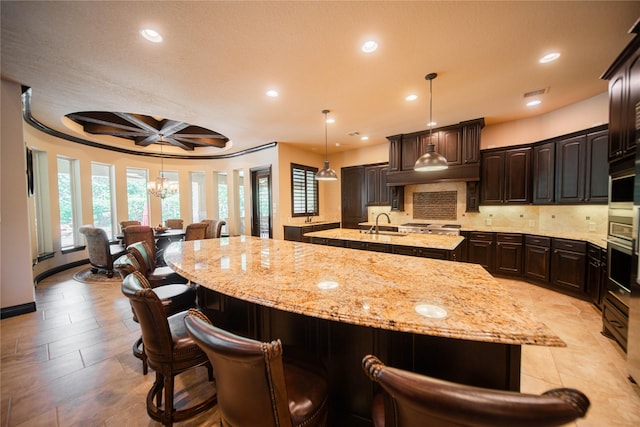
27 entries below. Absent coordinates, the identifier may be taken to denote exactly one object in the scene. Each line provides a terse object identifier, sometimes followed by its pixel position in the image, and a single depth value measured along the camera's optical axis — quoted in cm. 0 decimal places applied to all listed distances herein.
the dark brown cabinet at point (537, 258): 370
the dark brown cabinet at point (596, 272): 287
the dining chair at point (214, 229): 562
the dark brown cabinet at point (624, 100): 206
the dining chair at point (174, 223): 672
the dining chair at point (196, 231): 496
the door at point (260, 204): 613
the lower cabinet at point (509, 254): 406
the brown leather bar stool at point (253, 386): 73
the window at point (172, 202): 718
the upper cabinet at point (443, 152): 446
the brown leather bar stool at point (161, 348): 125
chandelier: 573
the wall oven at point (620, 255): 214
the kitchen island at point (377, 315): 96
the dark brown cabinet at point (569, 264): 328
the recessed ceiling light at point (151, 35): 202
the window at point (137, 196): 653
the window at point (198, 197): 769
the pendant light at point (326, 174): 390
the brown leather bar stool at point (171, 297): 187
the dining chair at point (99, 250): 436
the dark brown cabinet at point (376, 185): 588
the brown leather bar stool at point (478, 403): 47
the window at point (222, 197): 782
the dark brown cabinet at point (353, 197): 632
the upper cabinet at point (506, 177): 421
